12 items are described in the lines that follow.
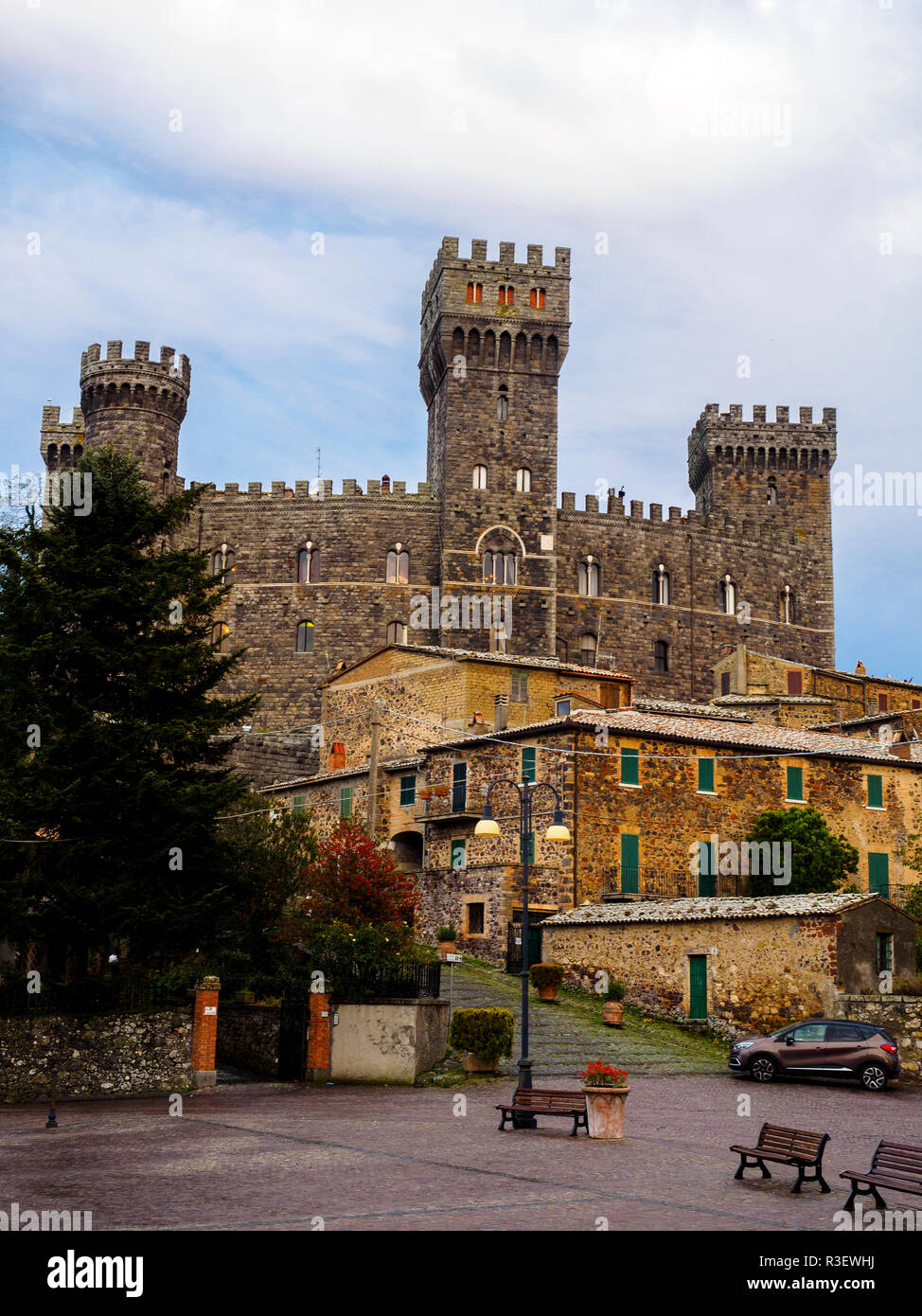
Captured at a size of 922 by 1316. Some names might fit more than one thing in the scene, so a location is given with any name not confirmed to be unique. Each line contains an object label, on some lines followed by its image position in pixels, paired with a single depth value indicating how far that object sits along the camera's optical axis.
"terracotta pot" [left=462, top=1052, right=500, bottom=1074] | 24.58
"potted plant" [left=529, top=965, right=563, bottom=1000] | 30.31
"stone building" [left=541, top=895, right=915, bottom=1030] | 27.05
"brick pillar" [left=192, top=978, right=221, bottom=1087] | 23.22
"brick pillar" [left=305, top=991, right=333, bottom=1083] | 24.48
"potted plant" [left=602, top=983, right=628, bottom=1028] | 28.33
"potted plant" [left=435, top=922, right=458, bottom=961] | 33.81
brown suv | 23.81
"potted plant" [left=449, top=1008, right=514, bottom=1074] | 24.31
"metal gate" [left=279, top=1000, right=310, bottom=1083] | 24.78
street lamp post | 18.22
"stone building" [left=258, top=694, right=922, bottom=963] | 34.28
